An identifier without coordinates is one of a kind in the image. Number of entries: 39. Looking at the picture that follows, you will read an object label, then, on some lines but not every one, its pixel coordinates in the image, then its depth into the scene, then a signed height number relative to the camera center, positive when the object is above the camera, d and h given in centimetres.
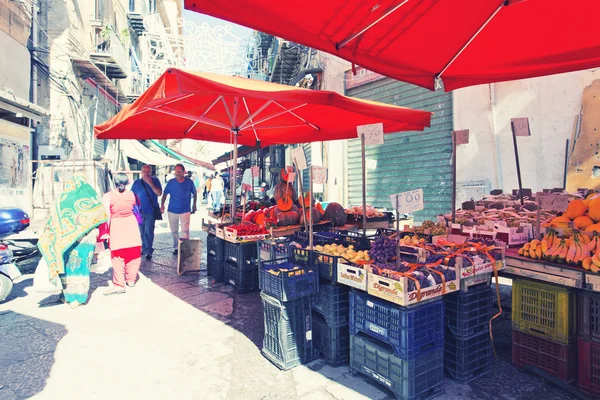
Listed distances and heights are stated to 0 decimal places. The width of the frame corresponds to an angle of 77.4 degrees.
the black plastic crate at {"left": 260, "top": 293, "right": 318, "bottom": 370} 347 -127
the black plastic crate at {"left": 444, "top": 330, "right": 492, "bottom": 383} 322 -141
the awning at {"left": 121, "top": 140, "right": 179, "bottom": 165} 1956 +252
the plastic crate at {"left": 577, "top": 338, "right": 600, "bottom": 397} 295 -137
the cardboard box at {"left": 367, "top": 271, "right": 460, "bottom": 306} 278 -72
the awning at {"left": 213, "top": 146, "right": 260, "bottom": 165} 1399 +195
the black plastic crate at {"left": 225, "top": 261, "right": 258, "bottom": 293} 584 -126
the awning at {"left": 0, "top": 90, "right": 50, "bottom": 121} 990 +270
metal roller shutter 888 +112
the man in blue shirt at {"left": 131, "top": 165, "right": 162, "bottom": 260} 805 +8
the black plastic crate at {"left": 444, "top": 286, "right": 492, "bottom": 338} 319 -100
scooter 534 -80
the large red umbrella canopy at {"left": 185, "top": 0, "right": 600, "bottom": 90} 277 +140
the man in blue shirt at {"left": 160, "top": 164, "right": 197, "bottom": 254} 795 +5
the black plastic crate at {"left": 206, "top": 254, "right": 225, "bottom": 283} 644 -124
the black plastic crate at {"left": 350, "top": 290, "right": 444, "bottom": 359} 283 -101
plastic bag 520 -112
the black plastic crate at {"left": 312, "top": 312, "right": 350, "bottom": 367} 354 -139
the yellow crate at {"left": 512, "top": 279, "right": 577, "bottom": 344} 314 -100
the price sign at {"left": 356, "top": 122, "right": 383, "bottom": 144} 448 +79
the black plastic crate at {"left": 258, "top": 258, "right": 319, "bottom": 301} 338 -77
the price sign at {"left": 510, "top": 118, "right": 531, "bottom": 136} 514 +97
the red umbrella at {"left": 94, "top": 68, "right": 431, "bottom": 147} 384 +130
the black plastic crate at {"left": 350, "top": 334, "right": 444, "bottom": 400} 286 -138
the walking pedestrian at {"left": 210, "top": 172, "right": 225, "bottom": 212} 1945 +47
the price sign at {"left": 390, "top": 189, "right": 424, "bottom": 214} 337 -3
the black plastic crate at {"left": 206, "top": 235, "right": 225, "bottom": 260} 640 -84
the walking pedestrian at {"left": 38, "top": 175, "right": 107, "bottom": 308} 505 -50
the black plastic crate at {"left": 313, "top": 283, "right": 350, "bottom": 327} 350 -100
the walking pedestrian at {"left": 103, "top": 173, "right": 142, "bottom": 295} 568 -46
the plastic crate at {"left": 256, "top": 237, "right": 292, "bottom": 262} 436 -61
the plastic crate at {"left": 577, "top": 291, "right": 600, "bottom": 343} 295 -97
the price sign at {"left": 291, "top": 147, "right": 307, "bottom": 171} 468 +52
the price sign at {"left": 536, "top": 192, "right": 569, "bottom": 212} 381 -5
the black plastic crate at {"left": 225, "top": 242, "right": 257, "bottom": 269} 585 -88
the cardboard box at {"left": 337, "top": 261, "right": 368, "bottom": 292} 316 -68
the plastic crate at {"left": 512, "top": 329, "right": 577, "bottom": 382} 316 -140
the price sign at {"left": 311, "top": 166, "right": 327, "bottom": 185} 444 +28
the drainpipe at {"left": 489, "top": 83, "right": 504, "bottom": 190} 777 +107
